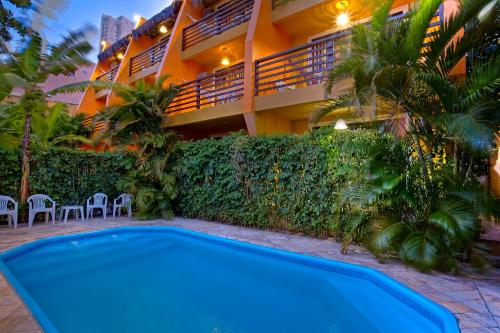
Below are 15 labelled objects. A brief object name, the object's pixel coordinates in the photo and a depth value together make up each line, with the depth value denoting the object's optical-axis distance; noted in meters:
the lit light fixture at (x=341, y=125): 6.95
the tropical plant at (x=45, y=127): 10.35
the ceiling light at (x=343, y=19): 10.75
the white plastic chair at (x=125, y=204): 11.09
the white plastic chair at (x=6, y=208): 8.54
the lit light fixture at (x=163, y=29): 17.36
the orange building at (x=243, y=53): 10.33
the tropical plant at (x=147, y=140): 10.66
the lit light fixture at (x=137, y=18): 20.20
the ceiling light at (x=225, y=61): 14.82
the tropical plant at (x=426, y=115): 4.64
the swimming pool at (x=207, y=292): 3.86
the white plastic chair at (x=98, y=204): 10.72
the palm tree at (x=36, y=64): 8.68
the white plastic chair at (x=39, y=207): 9.00
